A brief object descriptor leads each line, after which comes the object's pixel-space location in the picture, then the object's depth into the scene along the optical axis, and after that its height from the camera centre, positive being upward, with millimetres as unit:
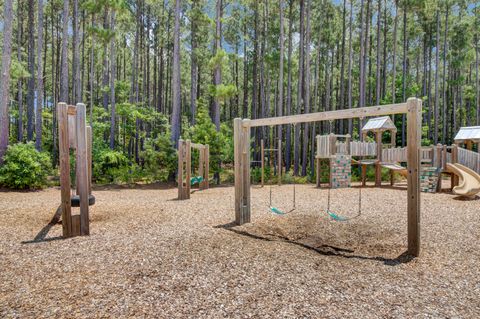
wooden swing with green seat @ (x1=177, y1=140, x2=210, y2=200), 9664 -584
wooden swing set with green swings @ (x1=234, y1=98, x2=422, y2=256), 4348 +72
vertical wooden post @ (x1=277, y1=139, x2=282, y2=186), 13156 -851
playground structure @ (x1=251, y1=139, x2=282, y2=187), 13156 -936
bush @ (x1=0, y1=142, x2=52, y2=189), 10992 -701
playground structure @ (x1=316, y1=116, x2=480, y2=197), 11305 -366
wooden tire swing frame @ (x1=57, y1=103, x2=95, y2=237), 5062 -271
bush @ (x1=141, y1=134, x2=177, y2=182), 14375 -367
